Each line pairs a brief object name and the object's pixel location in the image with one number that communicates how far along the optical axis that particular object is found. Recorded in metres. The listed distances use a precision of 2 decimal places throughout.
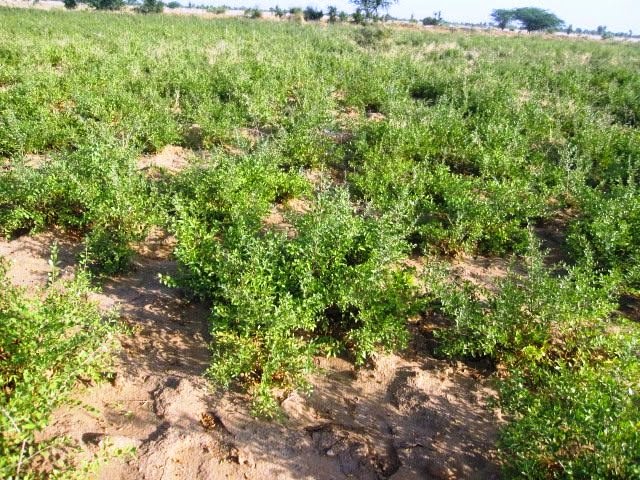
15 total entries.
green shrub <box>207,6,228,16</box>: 53.71
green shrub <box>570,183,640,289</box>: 4.88
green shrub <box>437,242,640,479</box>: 2.57
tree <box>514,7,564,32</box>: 75.22
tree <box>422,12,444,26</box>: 60.44
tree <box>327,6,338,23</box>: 44.21
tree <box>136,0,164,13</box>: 44.00
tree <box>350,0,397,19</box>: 46.02
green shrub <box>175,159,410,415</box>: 3.37
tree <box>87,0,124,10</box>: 44.66
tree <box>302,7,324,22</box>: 46.37
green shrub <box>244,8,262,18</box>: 48.75
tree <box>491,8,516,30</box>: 85.03
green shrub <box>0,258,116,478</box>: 2.38
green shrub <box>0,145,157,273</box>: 4.59
